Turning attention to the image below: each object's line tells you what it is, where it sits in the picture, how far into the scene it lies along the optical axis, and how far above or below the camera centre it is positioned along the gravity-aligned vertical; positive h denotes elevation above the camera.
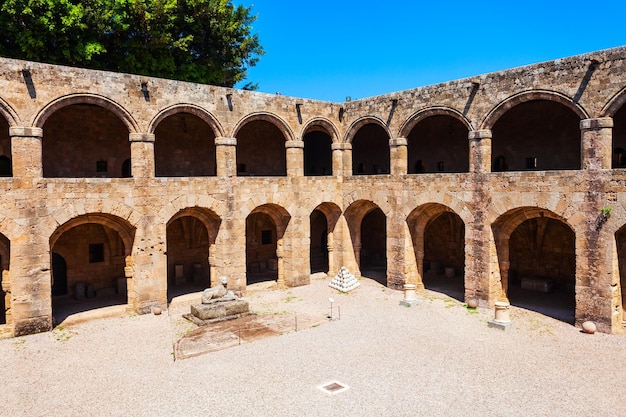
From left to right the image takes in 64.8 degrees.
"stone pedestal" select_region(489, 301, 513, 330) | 16.34 -4.01
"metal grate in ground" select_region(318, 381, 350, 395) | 11.77 -4.61
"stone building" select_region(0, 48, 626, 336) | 15.75 +0.34
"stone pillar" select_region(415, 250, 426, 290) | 21.53 -3.18
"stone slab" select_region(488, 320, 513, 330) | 16.19 -4.25
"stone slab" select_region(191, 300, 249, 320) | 17.42 -3.98
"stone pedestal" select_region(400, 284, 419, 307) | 19.22 -3.85
